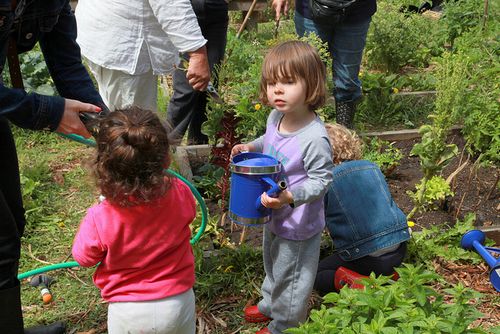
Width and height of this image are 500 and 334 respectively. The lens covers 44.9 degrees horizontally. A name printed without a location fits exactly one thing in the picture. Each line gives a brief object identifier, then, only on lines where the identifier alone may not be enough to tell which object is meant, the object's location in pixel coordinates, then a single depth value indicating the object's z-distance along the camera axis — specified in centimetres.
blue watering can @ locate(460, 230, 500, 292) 324
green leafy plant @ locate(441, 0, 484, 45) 680
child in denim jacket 310
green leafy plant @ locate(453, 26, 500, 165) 414
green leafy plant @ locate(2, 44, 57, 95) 553
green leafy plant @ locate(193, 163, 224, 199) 396
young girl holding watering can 249
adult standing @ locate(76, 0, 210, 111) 307
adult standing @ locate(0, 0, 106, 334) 229
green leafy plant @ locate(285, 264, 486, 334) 198
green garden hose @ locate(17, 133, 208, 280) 310
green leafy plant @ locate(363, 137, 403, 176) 442
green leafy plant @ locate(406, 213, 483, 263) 349
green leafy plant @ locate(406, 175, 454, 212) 367
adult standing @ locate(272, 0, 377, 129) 439
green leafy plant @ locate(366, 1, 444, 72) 612
